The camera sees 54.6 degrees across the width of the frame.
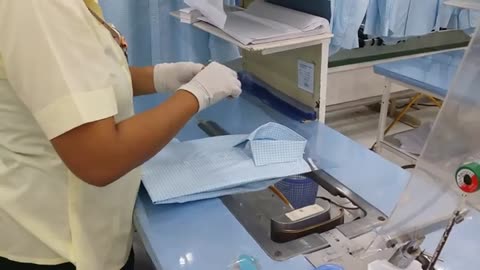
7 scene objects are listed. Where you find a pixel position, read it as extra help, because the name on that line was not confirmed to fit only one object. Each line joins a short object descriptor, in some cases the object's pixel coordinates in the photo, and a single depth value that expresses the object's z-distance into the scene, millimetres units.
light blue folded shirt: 1024
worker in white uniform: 688
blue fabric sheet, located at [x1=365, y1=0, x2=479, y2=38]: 2490
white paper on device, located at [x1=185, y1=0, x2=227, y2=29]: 1373
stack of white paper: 1312
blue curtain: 1791
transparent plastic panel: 538
